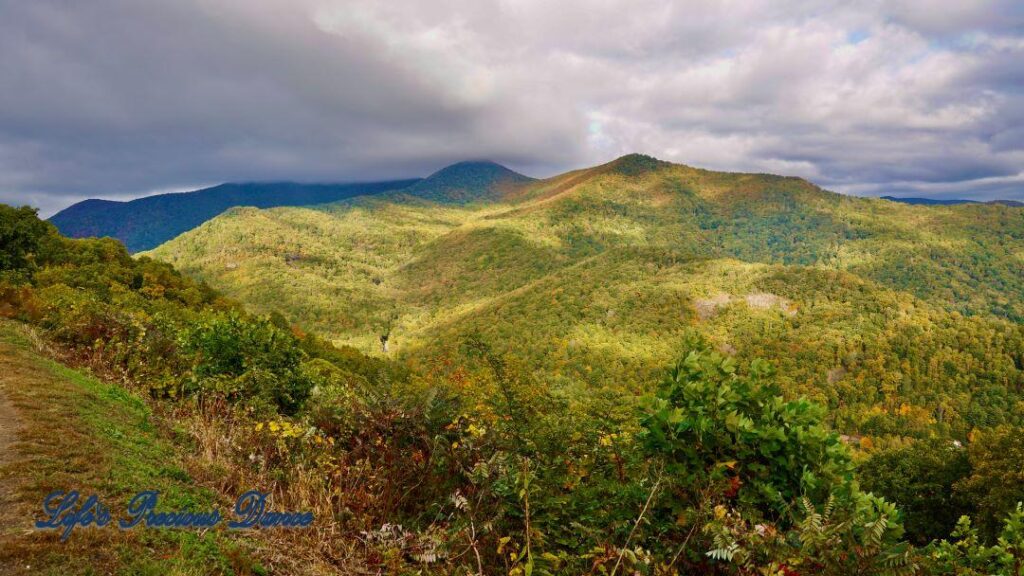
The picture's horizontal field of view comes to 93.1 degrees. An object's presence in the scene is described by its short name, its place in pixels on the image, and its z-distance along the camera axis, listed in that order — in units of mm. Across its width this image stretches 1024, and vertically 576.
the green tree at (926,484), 28766
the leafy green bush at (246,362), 10289
